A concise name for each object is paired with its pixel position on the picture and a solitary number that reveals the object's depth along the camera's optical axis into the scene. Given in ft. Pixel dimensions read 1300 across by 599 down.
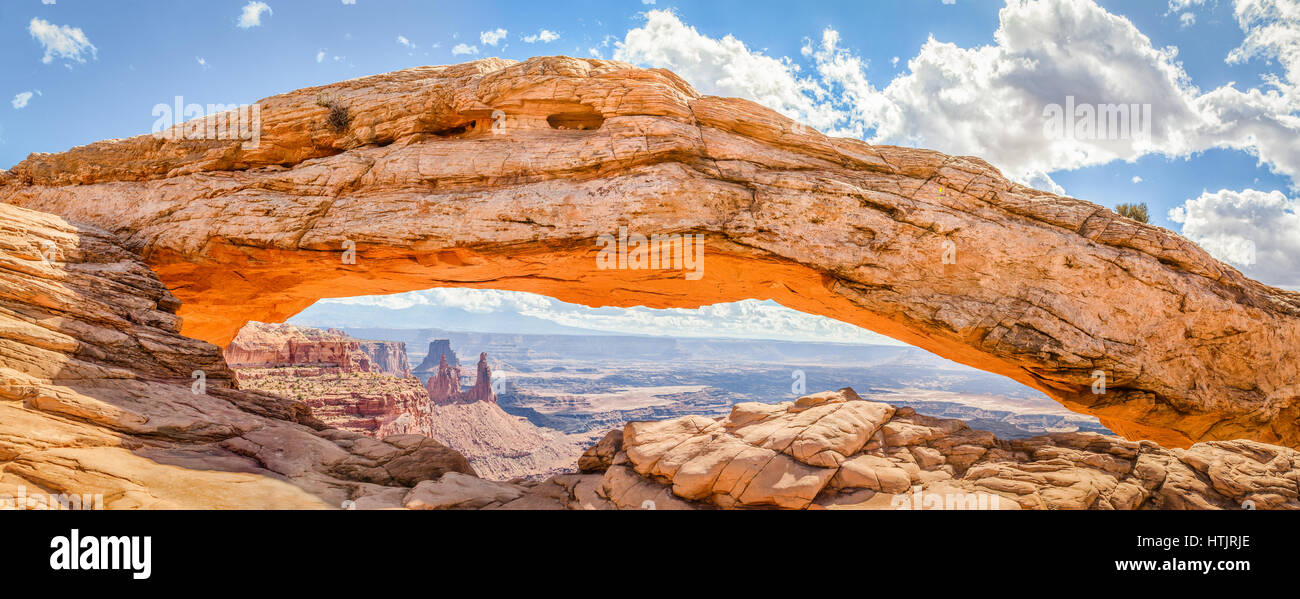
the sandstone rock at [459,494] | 34.91
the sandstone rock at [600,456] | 47.06
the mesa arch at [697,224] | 41.96
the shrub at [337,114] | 55.93
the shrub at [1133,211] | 49.44
